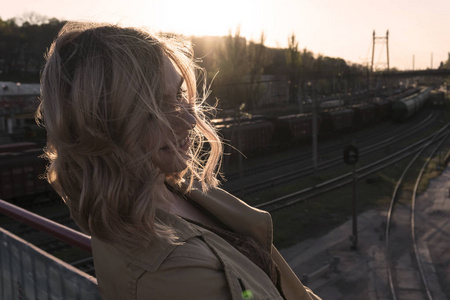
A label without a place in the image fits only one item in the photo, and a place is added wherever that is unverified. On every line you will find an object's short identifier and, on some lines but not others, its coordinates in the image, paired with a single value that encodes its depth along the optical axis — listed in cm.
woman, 117
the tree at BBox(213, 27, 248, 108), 2333
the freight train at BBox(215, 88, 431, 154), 2816
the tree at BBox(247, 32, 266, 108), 2673
